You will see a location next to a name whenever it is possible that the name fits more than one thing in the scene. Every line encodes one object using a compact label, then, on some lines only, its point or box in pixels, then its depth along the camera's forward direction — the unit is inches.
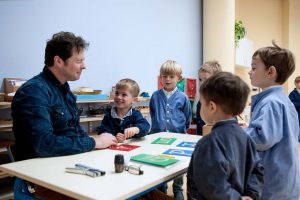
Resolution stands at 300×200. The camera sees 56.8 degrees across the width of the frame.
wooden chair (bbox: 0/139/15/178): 91.4
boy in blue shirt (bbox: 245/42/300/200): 57.7
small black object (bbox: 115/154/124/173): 50.2
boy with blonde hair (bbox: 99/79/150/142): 86.1
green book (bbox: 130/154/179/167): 54.1
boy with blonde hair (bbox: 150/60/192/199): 110.8
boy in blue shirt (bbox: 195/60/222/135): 112.3
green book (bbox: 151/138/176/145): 76.6
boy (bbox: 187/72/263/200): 41.9
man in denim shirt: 59.9
